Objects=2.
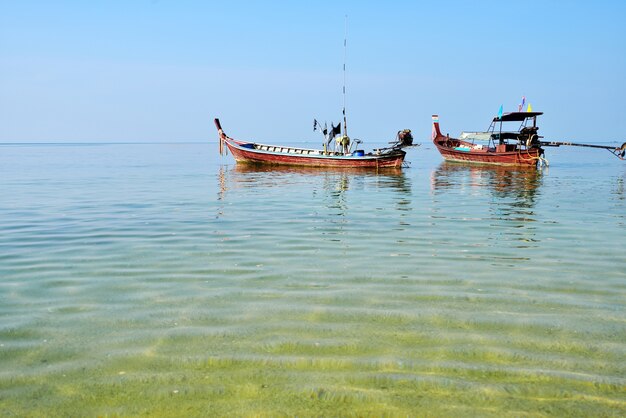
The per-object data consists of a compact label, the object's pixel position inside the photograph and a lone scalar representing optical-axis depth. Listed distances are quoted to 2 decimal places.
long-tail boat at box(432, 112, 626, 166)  42.59
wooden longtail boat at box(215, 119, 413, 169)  40.69
